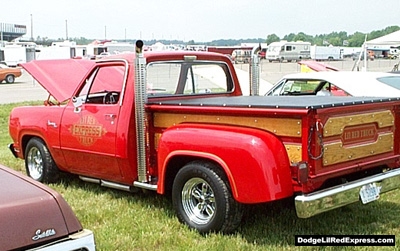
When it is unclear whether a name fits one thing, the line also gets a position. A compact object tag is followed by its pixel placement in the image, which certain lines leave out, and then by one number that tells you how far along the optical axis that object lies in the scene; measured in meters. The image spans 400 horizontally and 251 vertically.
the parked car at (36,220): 2.47
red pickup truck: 4.41
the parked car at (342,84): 8.87
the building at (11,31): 93.88
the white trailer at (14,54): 51.50
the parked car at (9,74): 34.34
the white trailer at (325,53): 72.31
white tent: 20.76
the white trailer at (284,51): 68.94
